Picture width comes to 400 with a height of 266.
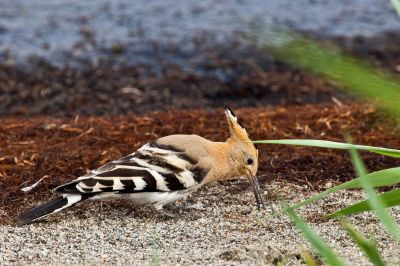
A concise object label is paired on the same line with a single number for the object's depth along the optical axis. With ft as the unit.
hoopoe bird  30.01
